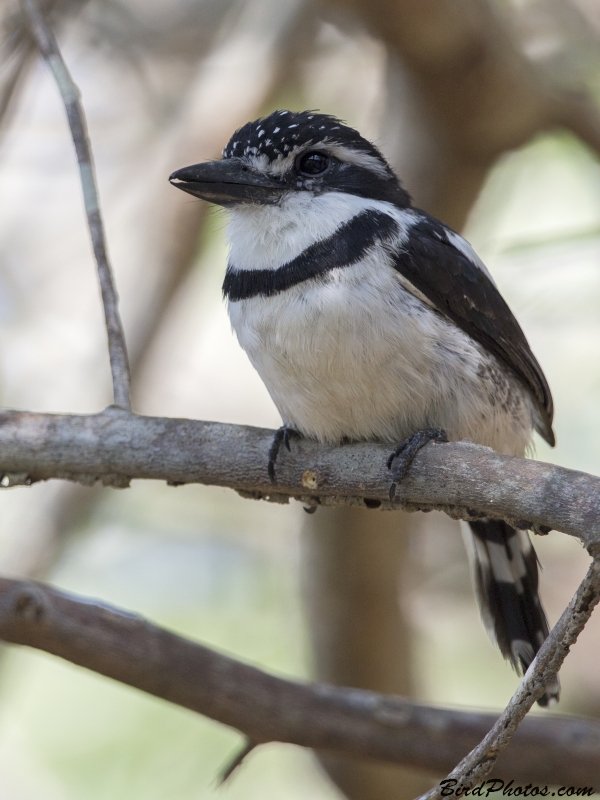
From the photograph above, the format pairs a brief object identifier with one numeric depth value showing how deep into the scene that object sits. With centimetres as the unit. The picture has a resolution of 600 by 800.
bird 469
